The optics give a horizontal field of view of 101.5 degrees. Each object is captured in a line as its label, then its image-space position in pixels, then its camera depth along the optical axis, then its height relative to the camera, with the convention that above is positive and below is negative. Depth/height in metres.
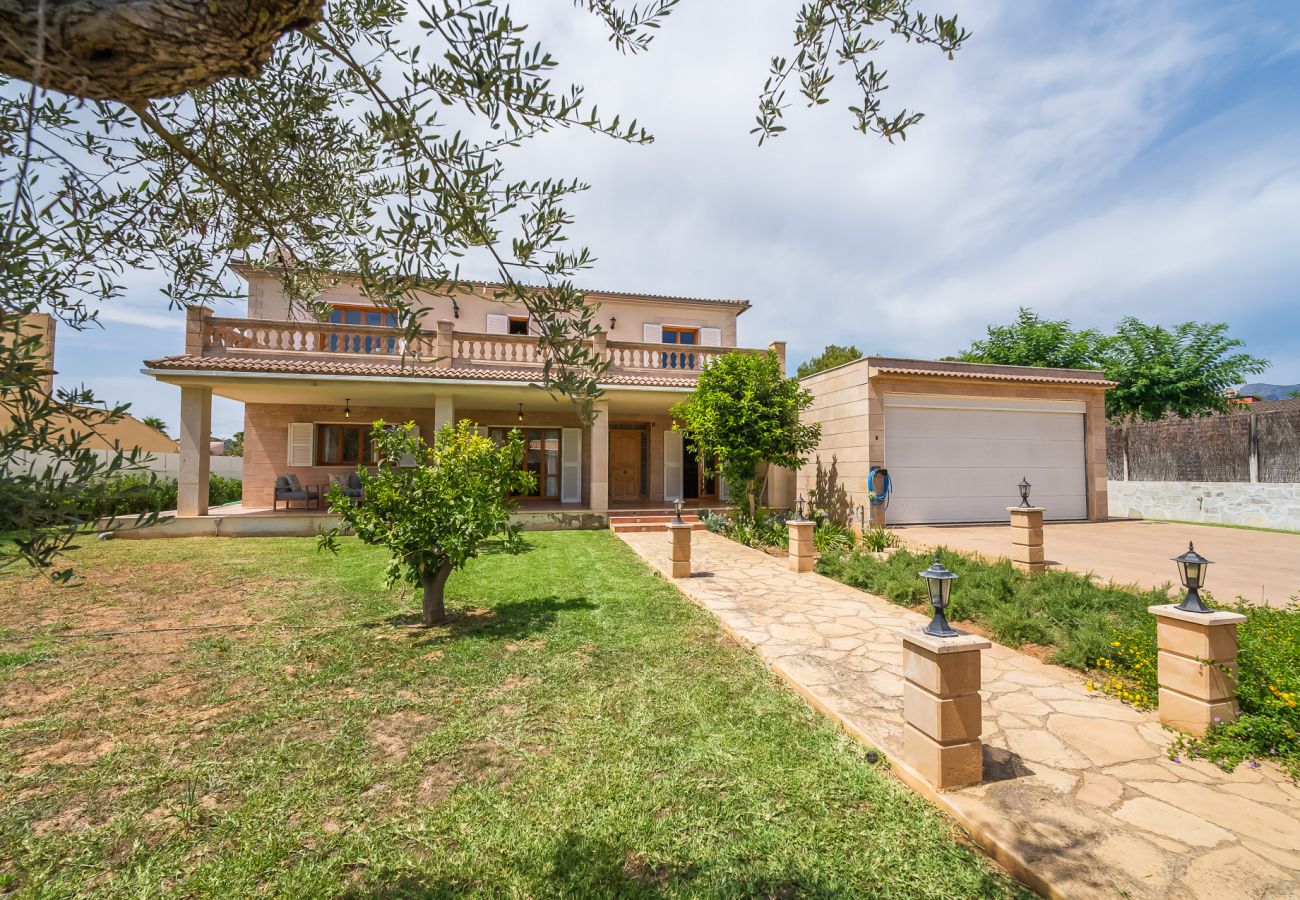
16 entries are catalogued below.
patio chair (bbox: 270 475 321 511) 13.26 -0.63
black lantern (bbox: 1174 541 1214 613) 3.40 -0.71
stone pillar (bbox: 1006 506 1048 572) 7.43 -0.99
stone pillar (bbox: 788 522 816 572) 8.45 -1.27
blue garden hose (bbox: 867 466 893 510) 11.05 -0.45
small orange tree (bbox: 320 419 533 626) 5.36 -0.42
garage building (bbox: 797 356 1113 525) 11.66 +0.68
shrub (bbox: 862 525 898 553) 9.58 -1.33
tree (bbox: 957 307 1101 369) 21.00 +5.12
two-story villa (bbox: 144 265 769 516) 11.41 +1.81
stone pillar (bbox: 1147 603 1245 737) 3.26 -1.26
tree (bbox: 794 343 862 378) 32.12 +6.64
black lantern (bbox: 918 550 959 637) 2.93 -0.71
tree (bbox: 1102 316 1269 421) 16.77 +3.13
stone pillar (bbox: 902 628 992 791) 2.82 -1.31
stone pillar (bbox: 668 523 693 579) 7.86 -1.27
